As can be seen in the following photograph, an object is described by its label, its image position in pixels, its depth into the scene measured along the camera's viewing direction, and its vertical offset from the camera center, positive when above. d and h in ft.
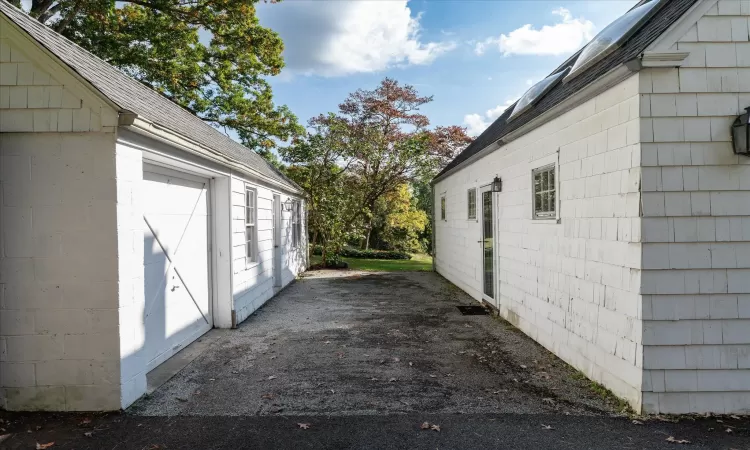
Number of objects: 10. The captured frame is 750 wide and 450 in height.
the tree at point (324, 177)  52.31 +5.92
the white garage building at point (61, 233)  11.87 -0.09
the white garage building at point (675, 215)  11.41 +0.07
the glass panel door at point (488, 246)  26.18 -1.57
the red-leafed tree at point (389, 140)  55.77 +12.50
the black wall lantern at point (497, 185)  24.07 +2.07
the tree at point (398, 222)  74.18 +0.24
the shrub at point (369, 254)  66.59 -4.86
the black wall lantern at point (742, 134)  11.08 +2.15
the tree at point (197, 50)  42.27 +20.40
